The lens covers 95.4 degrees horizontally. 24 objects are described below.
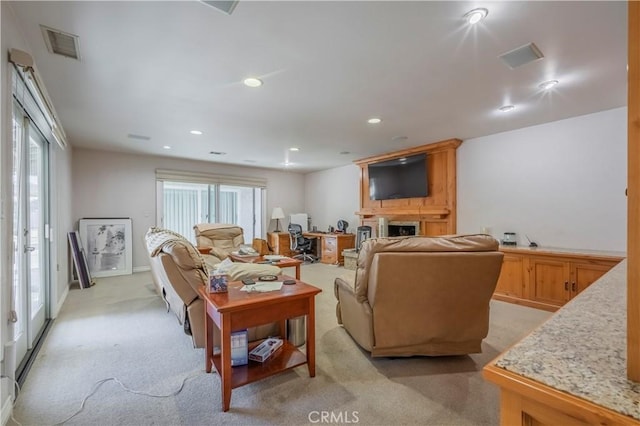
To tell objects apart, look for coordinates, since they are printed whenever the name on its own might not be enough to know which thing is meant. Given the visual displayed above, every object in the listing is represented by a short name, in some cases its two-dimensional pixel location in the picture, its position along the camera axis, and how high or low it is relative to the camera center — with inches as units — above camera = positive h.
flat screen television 198.5 +24.6
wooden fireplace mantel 186.2 +8.6
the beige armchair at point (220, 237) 197.8 -16.9
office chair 267.0 -28.1
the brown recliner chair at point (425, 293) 81.4 -23.5
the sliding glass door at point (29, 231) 88.0 -6.5
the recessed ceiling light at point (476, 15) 66.8 +46.2
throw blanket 87.4 -10.3
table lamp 293.0 -1.6
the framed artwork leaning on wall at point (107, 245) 204.4 -22.7
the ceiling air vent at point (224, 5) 64.0 +46.4
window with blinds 242.8 +10.5
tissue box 76.1 -18.4
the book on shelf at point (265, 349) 80.7 -39.4
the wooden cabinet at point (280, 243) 282.5 -29.6
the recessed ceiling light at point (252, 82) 100.4 +46.0
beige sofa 85.4 -19.0
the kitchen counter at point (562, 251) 125.3 -18.6
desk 248.1 -28.8
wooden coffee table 143.3 -25.0
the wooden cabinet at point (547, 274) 125.1 -29.1
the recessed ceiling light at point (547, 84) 103.2 +46.1
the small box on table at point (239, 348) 78.0 -36.4
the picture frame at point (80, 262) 176.1 -29.5
